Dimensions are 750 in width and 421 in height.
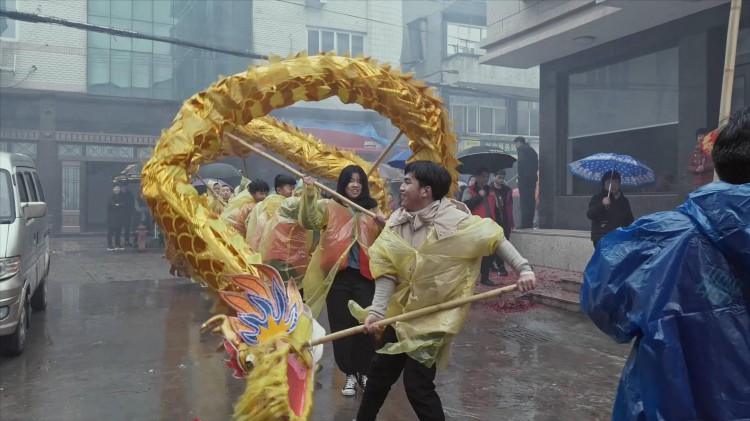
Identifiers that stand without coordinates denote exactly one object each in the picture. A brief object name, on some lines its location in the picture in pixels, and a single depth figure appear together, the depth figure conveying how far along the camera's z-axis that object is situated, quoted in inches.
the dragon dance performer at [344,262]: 180.5
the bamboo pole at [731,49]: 133.6
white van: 217.0
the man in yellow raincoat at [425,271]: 129.1
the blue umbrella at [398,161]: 475.2
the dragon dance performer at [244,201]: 294.4
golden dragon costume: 119.3
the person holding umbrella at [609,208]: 308.3
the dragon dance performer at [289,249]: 220.4
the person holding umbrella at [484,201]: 375.9
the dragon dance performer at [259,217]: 245.8
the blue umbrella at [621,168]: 323.9
